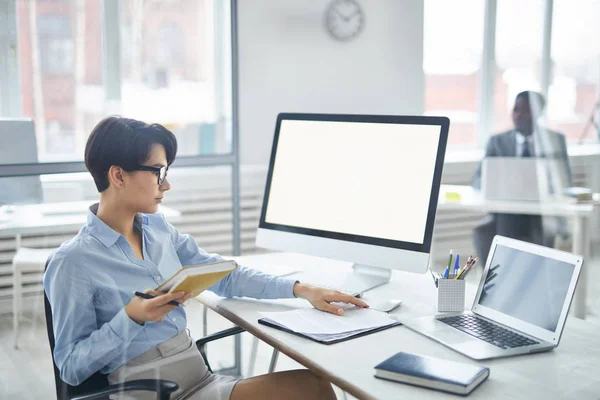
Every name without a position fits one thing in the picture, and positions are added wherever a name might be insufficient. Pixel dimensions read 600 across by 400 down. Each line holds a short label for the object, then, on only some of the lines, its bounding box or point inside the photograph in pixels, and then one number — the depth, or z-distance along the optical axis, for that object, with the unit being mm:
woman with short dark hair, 1422
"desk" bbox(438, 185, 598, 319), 3162
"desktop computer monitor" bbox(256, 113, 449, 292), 1751
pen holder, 1615
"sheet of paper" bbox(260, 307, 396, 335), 1522
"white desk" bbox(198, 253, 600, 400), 1200
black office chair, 1351
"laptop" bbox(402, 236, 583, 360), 1385
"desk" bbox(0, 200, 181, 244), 2439
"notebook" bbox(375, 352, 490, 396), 1183
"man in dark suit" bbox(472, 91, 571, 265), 3295
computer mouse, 1665
